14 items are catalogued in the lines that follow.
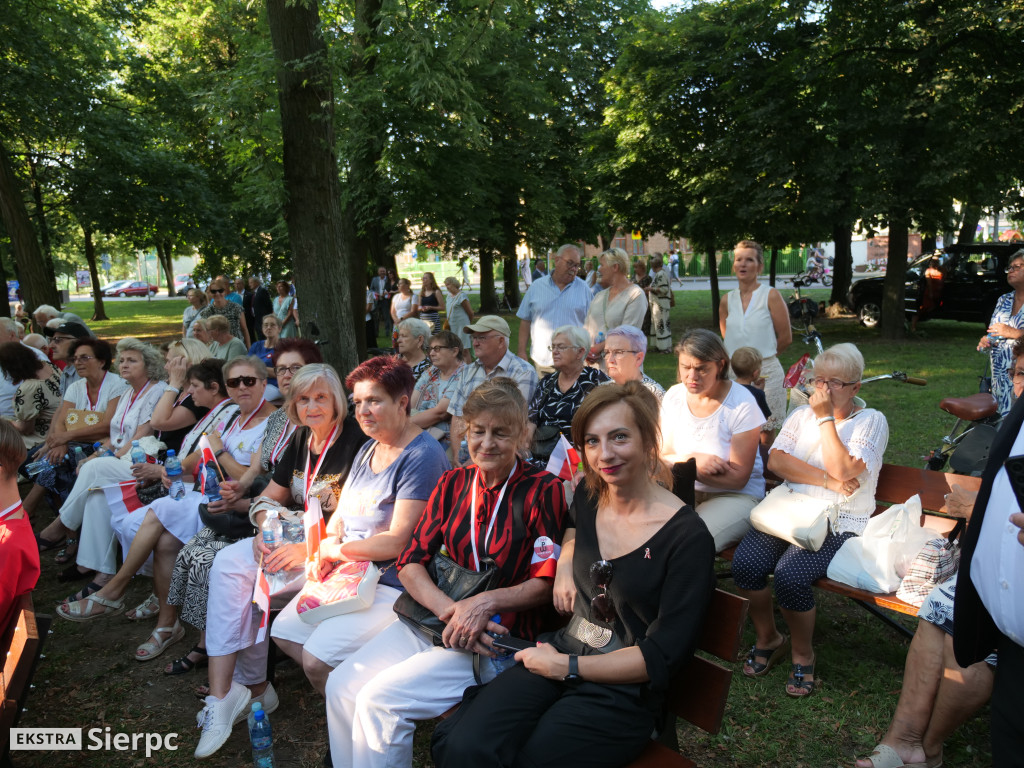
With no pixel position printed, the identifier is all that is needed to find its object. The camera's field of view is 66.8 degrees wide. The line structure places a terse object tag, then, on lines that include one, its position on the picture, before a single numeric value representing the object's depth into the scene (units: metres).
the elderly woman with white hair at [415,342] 6.38
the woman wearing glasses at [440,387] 5.62
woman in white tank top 5.86
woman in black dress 2.36
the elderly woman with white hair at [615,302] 6.48
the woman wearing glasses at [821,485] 3.60
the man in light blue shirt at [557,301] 6.80
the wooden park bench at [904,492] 3.38
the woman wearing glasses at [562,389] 4.68
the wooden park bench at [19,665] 2.71
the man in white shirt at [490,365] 5.22
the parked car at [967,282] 15.32
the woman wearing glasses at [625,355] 4.53
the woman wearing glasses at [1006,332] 5.62
